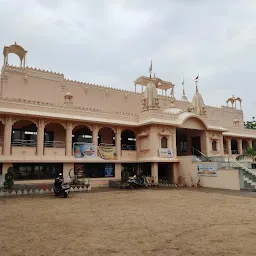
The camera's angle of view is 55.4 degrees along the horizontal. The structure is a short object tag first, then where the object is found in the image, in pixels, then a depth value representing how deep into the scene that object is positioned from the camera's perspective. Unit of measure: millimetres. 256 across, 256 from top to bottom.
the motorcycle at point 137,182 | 17688
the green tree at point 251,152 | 19295
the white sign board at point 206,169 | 17873
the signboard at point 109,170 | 19828
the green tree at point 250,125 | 41275
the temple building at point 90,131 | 16906
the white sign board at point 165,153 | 19906
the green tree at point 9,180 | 14312
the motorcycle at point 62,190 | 13023
